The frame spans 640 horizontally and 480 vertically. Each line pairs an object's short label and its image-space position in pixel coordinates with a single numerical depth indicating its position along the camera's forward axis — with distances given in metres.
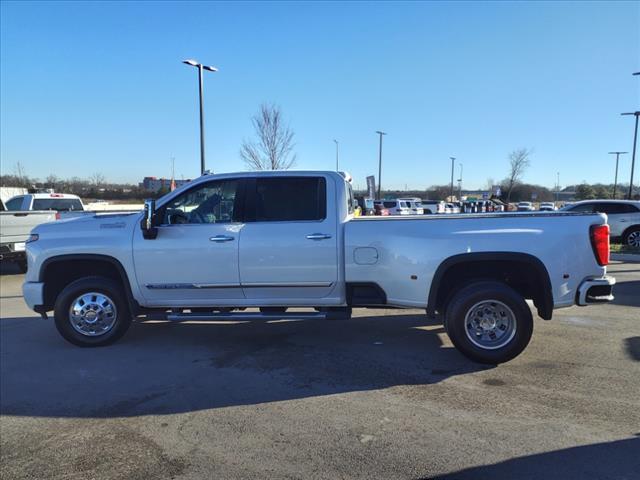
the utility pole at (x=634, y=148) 32.51
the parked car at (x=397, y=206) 36.59
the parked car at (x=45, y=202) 14.94
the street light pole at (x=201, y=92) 20.48
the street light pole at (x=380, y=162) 46.28
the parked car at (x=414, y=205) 38.16
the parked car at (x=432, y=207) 39.94
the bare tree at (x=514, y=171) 56.00
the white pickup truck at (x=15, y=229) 11.03
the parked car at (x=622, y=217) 15.69
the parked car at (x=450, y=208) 40.19
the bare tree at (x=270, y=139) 26.90
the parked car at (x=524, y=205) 46.06
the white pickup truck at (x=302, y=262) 4.90
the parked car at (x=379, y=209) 30.67
